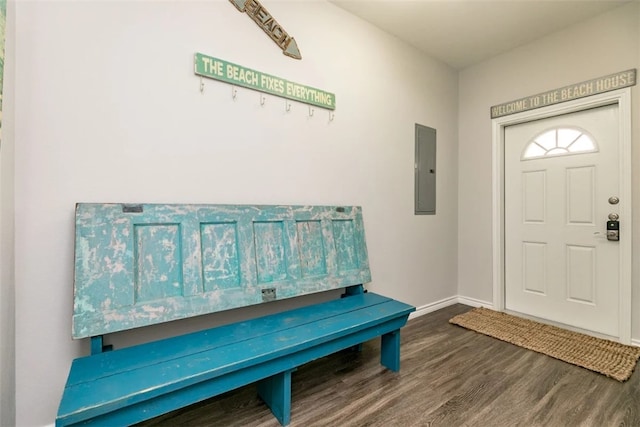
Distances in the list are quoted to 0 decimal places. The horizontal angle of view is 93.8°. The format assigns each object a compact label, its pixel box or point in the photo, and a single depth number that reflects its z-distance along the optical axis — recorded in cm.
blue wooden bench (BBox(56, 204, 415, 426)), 122
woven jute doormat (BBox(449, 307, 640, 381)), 215
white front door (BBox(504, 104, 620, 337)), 259
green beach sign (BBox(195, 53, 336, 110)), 186
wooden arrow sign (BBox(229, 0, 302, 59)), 200
